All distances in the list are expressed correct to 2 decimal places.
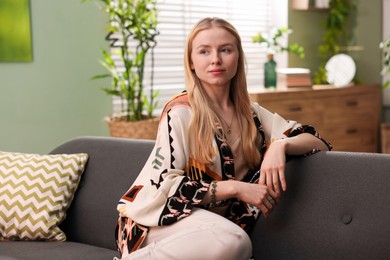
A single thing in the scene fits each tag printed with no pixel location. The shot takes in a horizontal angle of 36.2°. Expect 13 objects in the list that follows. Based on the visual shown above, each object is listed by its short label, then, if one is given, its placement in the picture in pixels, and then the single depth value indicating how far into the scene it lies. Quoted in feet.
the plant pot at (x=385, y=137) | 17.70
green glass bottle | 16.85
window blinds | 16.21
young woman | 5.46
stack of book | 16.93
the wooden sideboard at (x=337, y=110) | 16.29
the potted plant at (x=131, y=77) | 12.88
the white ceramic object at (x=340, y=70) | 18.85
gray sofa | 5.72
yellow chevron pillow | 7.36
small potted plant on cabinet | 16.88
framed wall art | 12.61
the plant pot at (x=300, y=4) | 18.58
